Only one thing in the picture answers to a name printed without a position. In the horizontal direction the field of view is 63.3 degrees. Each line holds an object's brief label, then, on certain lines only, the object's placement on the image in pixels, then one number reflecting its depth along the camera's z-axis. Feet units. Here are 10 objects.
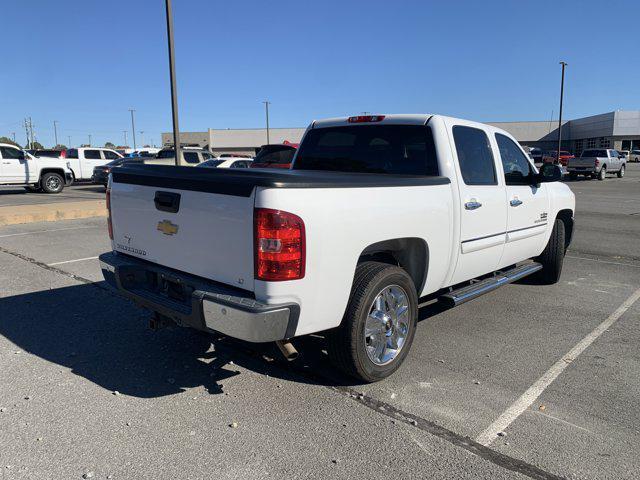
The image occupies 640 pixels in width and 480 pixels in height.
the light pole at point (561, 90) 139.64
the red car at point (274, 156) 46.47
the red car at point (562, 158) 149.82
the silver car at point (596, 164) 105.09
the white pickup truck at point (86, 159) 87.81
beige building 228.02
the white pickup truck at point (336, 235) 9.98
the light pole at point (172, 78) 43.34
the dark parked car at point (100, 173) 79.60
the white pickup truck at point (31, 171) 65.21
